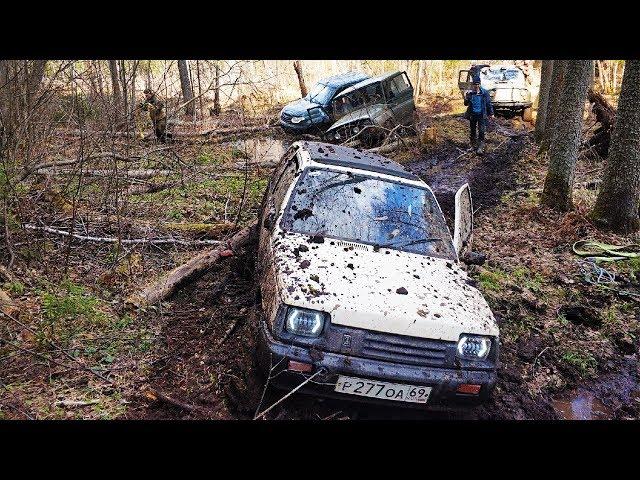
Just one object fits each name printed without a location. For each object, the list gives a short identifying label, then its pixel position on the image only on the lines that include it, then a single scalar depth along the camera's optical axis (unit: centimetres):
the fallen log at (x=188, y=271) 518
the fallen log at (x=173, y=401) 376
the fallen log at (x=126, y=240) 590
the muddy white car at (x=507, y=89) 1741
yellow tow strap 694
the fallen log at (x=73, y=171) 695
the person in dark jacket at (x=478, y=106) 1223
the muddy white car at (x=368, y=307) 345
